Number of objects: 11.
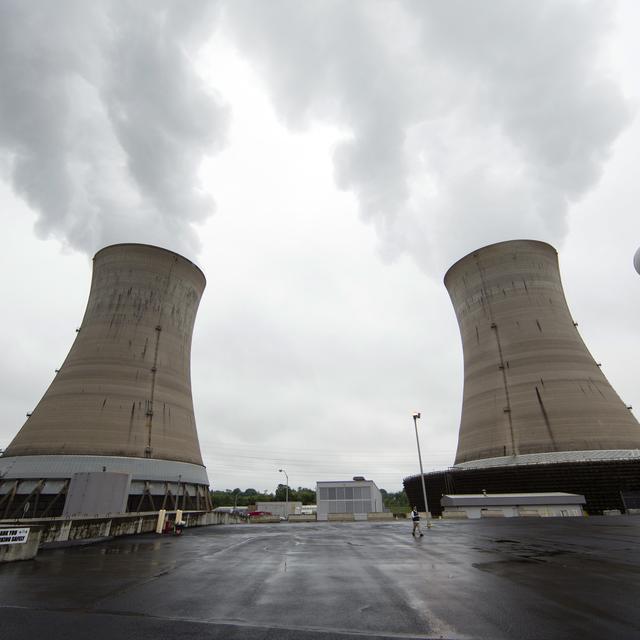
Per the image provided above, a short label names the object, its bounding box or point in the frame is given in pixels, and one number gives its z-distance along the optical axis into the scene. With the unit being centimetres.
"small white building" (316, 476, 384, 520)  5125
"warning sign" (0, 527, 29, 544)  1076
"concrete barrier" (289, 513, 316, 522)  4856
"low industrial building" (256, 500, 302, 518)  7450
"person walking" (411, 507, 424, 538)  1704
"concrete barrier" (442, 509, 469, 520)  3534
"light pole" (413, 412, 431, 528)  2689
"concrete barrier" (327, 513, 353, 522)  4229
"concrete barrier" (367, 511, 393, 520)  4116
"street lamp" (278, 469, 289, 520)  7298
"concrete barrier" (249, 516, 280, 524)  4632
